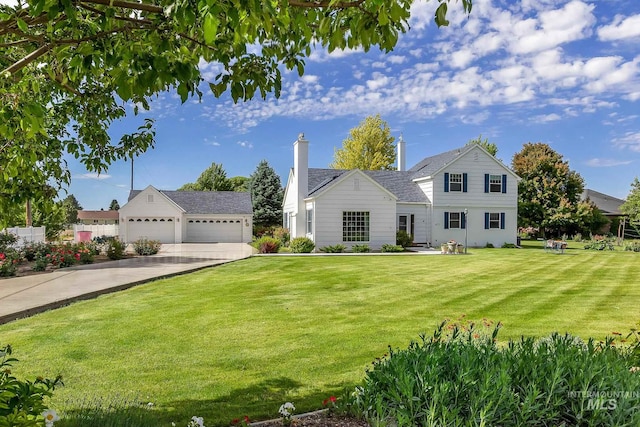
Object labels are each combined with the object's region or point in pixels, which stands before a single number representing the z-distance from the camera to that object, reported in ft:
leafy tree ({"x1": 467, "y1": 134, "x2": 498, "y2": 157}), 149.79
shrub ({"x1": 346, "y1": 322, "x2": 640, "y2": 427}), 8.61
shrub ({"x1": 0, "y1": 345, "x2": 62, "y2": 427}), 6.61
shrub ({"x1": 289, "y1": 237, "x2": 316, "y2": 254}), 69.92
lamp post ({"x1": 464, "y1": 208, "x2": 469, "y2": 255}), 79.51
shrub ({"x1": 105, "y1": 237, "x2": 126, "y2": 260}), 59.98
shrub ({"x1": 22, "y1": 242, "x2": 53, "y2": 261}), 52.49
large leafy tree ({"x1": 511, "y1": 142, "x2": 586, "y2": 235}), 112.47
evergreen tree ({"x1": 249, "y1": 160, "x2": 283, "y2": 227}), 130.52
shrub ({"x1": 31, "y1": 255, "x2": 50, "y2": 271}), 46.16
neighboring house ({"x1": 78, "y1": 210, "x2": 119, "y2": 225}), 216.95
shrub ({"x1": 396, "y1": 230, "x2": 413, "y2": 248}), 78.74
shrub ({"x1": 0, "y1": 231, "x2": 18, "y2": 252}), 52.54
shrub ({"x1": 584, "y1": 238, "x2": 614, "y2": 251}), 79.95
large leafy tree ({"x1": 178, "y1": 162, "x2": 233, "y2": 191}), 176.55
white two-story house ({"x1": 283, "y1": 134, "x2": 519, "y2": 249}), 73.61
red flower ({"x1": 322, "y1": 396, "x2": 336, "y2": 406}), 10.77
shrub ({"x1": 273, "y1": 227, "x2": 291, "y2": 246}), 82.99
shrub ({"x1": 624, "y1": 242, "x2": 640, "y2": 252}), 78.24
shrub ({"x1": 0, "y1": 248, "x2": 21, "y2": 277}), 41.75
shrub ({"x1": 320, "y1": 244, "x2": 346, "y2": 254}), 70.49
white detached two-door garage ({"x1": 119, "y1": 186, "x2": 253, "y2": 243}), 98.89
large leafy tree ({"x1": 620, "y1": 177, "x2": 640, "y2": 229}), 96.44
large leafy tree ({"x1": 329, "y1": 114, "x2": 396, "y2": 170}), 129.80
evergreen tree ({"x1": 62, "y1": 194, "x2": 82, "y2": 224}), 220.06
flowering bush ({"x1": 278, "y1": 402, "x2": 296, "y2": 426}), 10.32
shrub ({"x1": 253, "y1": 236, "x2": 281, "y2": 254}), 69.46
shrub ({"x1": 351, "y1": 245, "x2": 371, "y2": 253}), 71.36
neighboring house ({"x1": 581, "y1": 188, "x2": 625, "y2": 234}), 151.94
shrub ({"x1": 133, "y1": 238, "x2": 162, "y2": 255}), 67.41
